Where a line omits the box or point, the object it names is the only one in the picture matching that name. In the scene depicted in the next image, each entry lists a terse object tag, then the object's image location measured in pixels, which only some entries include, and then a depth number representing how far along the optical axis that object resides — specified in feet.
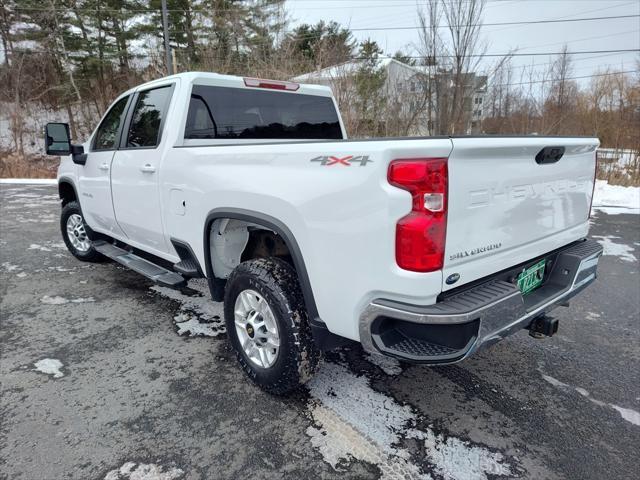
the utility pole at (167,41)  49.48
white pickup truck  5.75
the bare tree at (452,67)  44.04
